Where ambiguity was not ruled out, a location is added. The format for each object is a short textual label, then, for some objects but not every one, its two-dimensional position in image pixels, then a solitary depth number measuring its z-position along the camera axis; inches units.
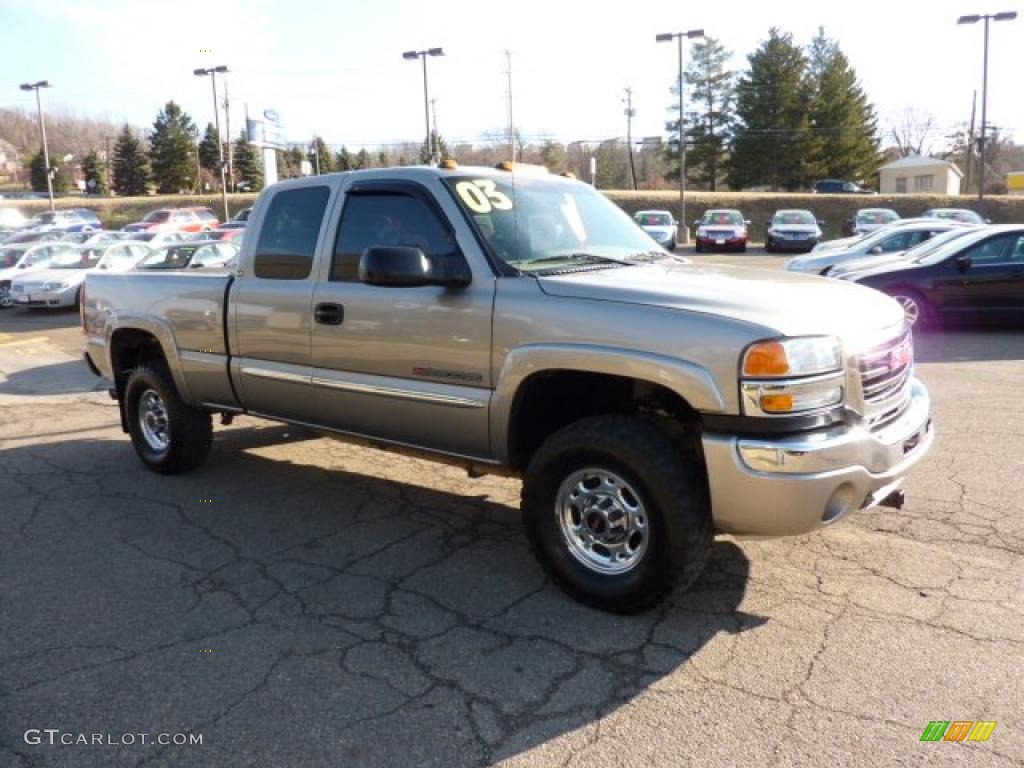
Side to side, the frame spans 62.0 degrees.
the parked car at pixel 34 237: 1005.2
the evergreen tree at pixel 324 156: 2817.4
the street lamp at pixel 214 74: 1471.5
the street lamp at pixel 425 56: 1282.0
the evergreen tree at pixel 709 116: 2549.2
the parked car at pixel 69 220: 1576.0
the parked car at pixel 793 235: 1194.6
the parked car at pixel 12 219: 1638.0
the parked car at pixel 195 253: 651.5
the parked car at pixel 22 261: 725.3
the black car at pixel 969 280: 458.3
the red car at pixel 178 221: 1387.8
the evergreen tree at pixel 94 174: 3171.8
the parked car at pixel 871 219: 1210.9
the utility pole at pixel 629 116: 2819.9
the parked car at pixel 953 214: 1138.7
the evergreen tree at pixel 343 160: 2935.5
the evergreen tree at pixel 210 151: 2881.4
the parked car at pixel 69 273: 677.3
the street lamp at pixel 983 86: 1258.0
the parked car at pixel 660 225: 1154.3
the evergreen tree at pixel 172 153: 2728.8
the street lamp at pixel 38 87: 1942.7
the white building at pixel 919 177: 2539.4
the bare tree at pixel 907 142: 3688.5
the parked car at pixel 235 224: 1205.5
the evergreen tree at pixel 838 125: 2409.0
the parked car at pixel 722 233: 1213.7
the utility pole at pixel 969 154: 2579.0
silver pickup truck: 132.5
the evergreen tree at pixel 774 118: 2347.4
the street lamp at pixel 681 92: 1324.8
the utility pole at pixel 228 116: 1803.2
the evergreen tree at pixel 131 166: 2930.6
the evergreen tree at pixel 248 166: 2682.1
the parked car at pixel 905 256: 502.9
